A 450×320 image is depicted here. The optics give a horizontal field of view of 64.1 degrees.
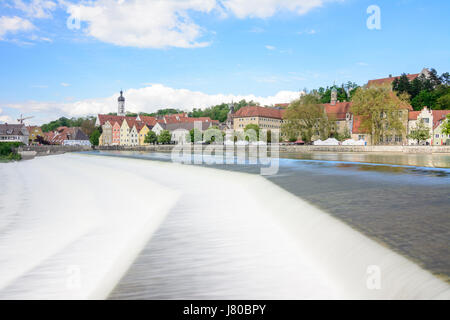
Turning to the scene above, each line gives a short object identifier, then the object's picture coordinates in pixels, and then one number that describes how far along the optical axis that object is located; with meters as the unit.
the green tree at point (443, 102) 93.81
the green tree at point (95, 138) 145.75
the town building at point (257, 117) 141.75
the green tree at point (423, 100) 102.15
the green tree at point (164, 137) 118.62
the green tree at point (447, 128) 64.19
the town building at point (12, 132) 119.31
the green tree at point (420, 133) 72.25
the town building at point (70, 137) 152.12
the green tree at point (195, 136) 114.11
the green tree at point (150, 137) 126.06
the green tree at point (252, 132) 103.62
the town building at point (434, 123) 82.59
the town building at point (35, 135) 154.50
